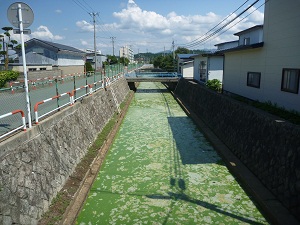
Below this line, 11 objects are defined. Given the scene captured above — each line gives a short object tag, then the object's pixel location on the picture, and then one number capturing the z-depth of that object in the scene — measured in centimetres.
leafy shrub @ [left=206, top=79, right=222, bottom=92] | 1817
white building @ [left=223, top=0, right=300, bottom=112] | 846
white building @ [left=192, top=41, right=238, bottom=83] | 2077
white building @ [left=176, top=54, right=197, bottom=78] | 3366
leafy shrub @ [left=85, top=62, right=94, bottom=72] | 3965
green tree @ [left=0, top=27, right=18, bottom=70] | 2758
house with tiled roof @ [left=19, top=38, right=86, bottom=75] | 3097
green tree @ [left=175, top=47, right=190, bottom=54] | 7849
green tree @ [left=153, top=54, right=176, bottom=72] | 5258
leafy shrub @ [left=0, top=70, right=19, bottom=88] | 1762
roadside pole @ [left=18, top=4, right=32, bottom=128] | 556
